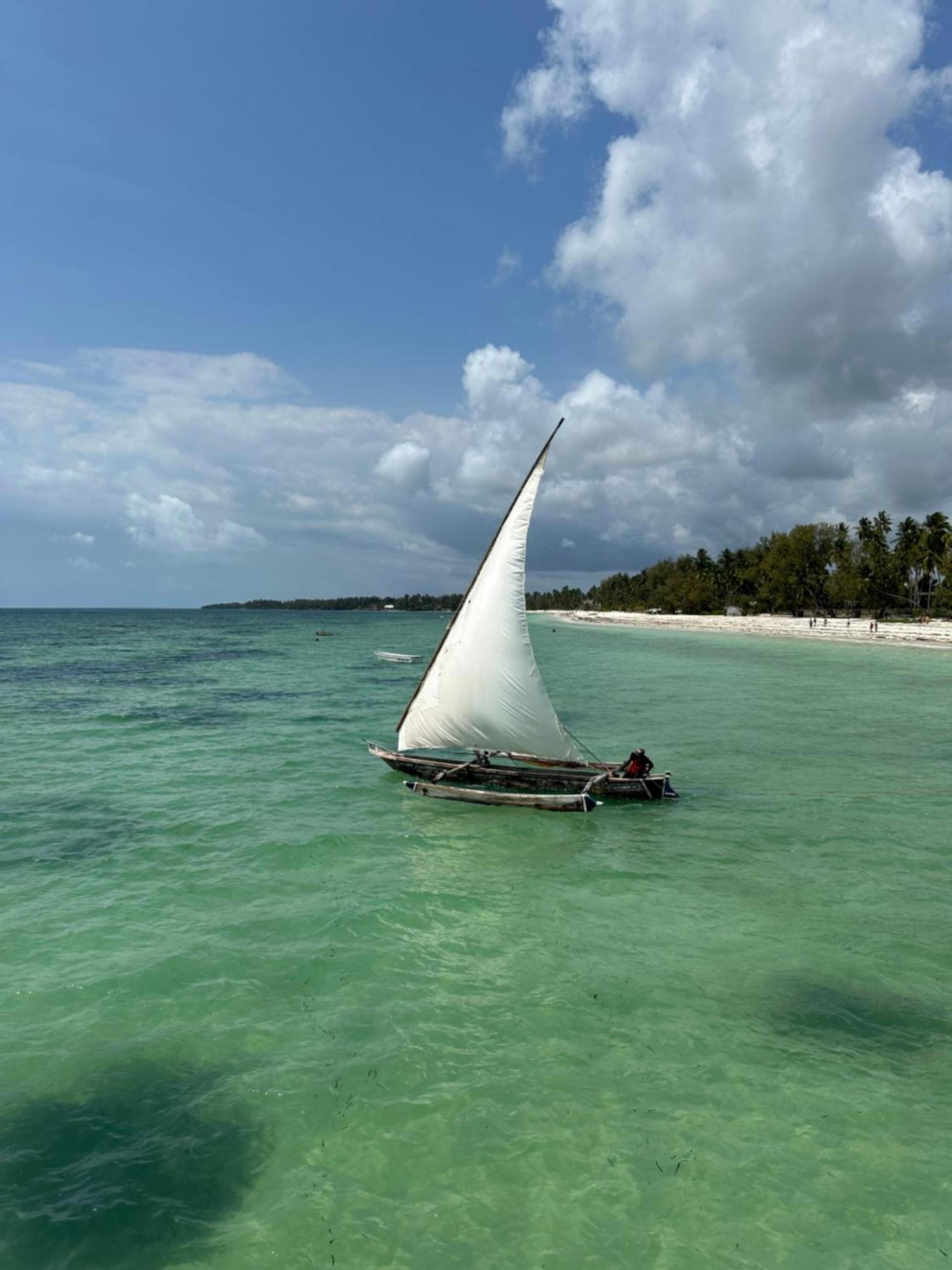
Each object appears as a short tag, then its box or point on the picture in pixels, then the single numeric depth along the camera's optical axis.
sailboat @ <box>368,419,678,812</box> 23.03
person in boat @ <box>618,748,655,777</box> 24.28
